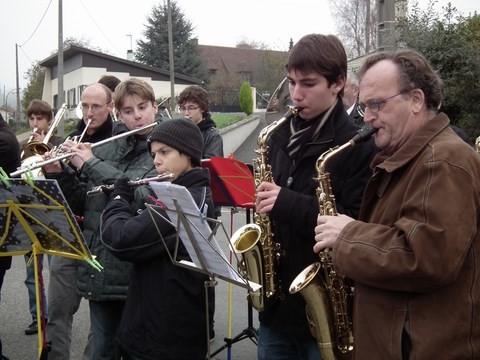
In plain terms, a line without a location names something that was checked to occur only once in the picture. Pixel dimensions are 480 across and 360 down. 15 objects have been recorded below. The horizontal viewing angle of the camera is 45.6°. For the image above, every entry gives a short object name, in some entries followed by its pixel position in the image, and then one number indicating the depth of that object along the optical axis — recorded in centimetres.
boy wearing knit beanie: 277
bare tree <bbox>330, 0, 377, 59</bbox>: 3562
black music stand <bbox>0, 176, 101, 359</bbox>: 278
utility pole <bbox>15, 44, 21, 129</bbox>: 4016
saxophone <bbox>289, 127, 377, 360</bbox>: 254
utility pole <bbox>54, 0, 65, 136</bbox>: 1883
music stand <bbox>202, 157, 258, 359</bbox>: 402
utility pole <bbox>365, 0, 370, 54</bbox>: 2600
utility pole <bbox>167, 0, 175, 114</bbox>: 2238
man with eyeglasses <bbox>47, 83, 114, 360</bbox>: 392
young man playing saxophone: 261
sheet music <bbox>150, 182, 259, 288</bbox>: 237
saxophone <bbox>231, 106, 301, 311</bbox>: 280
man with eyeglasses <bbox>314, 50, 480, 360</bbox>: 182
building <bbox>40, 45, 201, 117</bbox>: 3003
